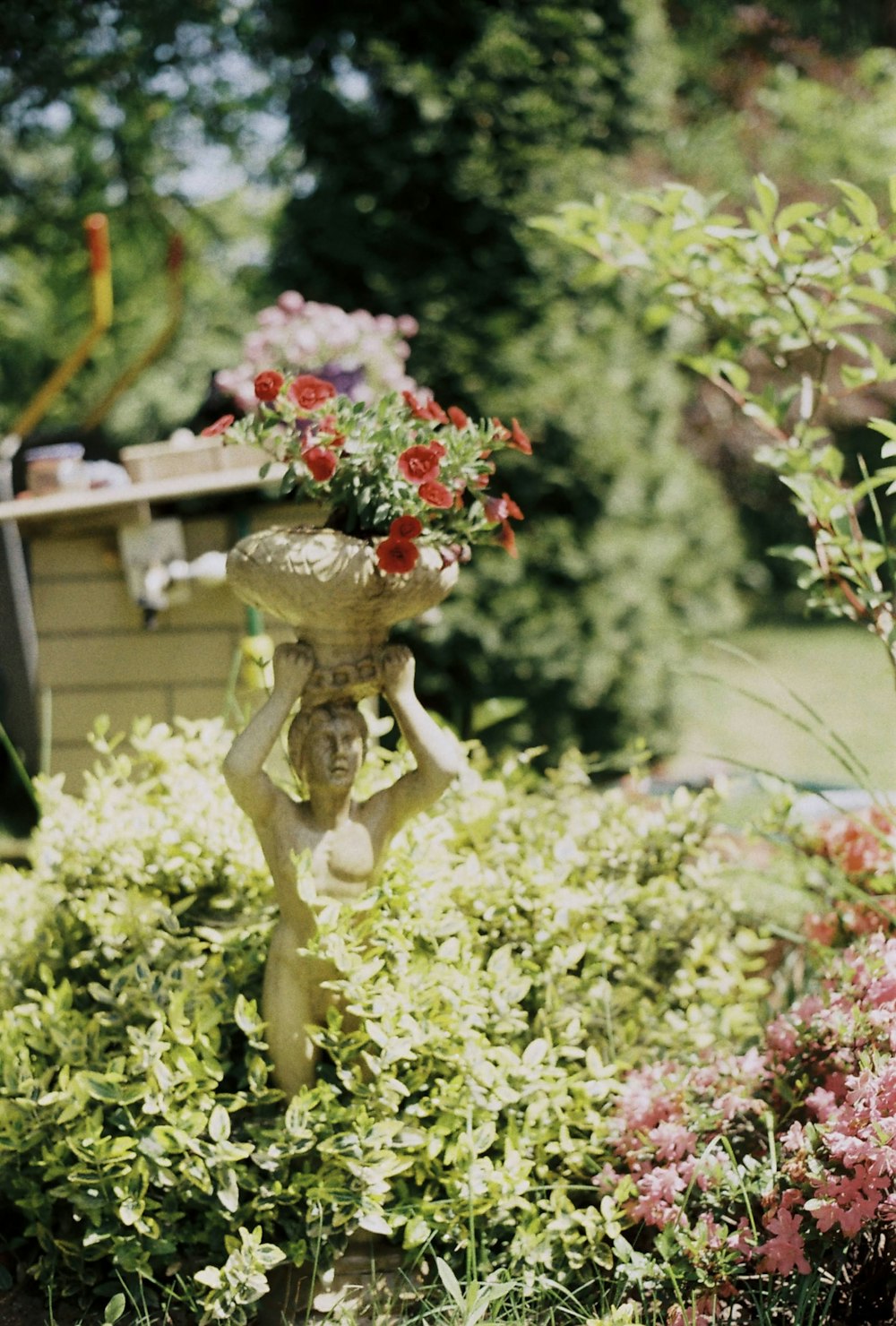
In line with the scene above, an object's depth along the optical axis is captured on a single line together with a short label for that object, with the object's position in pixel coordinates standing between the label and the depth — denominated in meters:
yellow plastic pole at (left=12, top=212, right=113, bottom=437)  6.52
